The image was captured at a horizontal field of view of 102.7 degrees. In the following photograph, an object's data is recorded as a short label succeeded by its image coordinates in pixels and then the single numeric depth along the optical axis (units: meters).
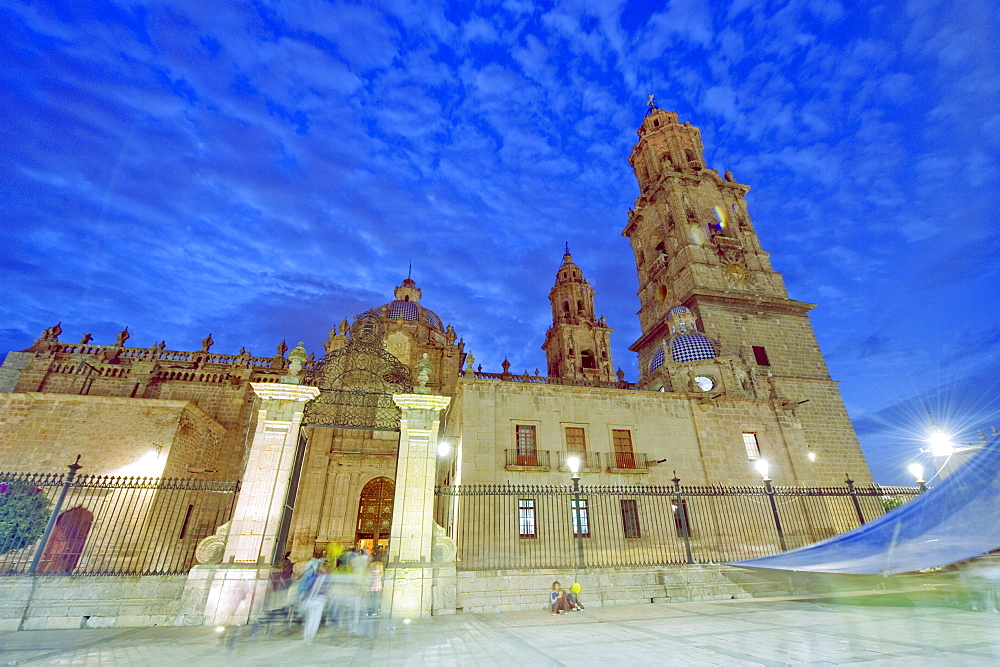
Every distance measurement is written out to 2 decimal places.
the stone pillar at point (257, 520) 8.40
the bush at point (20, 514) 9.16
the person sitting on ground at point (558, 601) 9.14
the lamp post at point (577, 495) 10.30
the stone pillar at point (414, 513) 8.76
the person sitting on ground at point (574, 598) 9.47
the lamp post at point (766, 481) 11.94
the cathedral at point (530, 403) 16.88
